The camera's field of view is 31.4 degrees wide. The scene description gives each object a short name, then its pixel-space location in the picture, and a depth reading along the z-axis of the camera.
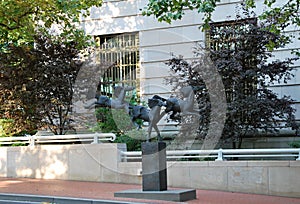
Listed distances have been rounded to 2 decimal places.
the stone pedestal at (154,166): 13.99
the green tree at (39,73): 20.34
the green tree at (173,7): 13.18
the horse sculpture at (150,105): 13.76
